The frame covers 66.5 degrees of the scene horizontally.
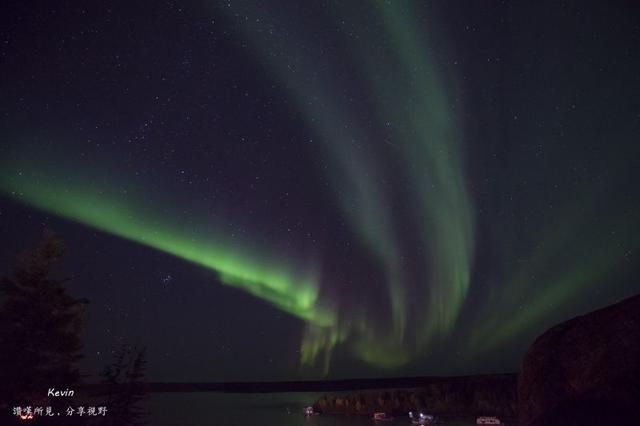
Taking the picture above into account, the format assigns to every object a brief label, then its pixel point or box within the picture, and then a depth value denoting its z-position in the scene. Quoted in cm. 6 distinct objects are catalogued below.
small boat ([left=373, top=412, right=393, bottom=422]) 8966
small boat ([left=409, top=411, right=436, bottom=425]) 8015
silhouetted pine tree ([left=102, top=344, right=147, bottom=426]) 2133
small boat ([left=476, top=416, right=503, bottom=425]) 6712
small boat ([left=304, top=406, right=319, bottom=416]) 11070
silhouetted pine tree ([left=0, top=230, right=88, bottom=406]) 2036
